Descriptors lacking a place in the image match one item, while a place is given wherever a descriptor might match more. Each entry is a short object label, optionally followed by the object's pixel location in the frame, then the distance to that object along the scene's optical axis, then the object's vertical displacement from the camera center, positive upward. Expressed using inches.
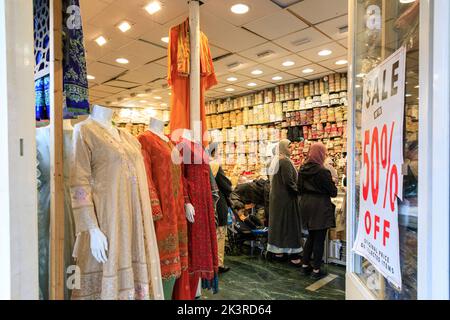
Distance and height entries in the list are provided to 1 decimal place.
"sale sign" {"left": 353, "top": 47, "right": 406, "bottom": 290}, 36.9 -1.9
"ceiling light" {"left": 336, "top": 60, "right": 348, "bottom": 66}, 179.5 +54.0
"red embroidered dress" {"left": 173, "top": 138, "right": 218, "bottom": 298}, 85.6 -19.2
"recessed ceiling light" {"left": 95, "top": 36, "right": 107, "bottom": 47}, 137.7 +52.7
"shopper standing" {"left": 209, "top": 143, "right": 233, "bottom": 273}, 129.0 -20.6
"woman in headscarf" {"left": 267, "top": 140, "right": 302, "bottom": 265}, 148.8 -29.1
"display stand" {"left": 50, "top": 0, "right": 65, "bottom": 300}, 43.2 -0.4
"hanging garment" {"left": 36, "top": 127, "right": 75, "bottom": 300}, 48.3 -9.4
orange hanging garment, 100.1 +25.8
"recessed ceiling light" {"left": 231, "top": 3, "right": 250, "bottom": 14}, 109.7 +53.5
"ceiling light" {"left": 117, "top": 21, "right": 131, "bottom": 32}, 122.4 +52.8
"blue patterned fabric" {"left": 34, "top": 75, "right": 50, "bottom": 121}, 49.8 +9.6
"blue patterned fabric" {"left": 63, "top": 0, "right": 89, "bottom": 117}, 54.1 +17.1
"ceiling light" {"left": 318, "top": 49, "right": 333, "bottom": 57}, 161.1 +53.8
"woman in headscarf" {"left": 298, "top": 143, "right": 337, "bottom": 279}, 134.2 -23.5
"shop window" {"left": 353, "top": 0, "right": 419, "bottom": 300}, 34.1 +8.3
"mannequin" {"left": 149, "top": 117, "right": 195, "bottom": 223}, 77.9 +6.1
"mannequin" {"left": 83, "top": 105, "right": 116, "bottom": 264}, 52.2 -15.8
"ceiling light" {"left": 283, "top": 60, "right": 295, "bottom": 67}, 177.6 +53.1
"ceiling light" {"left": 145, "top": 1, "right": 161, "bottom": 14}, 107.5 +53.2
